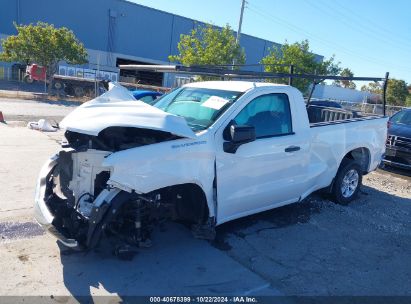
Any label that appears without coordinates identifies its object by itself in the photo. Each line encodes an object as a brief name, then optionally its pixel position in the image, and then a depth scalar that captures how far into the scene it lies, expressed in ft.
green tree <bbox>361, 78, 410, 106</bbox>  186.70
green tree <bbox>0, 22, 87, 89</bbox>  74.38
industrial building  119.75
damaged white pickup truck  12.34
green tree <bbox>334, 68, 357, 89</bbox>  225.84
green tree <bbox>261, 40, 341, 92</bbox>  83.87
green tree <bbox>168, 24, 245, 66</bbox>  74.64
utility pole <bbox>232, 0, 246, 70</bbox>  102.99
